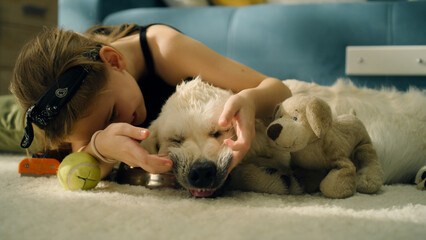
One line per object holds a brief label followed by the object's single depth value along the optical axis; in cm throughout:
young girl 117
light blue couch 211
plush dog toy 116
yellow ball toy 122
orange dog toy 149
